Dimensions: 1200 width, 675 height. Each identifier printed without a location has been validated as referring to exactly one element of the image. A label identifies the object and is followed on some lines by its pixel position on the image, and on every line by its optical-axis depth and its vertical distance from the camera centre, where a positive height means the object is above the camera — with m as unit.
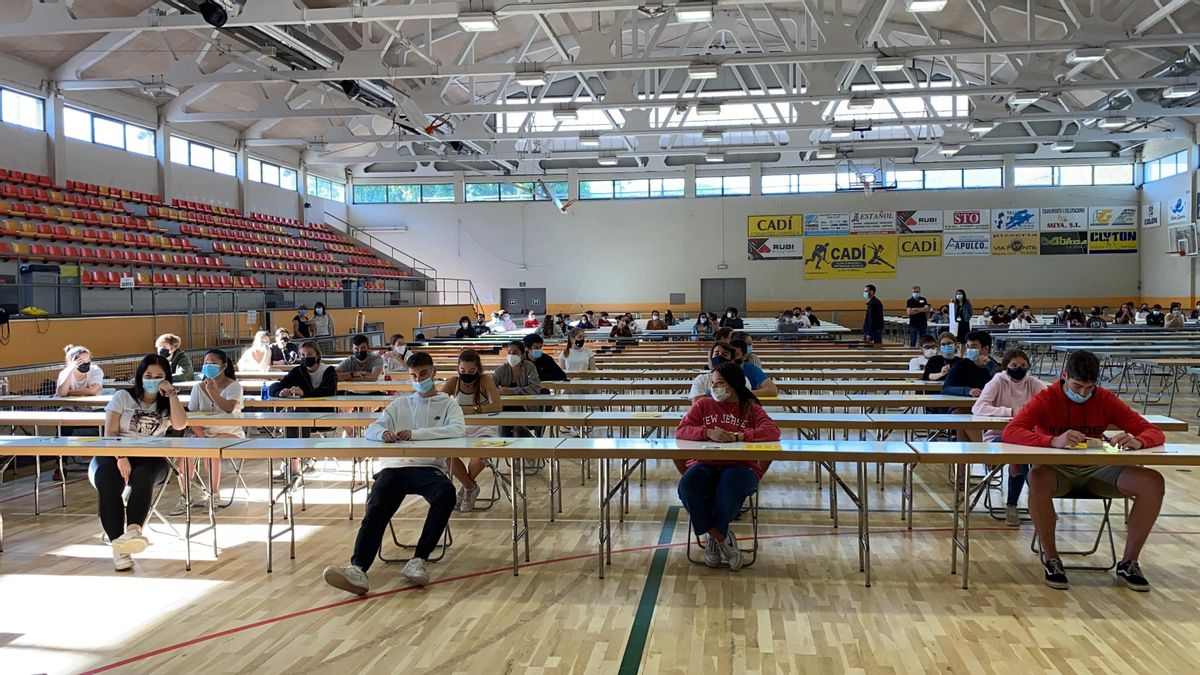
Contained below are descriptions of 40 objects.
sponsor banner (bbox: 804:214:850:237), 27.09 +2.71
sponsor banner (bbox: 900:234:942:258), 26.80 +1.91
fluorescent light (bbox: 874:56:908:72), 12.96 +3.88
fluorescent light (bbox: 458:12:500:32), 10.74 +3.88
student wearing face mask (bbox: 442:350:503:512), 5.99 -0.67
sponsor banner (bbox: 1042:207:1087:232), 26.14 +2.66
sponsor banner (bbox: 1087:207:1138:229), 25.97 +2.67
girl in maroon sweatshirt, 4.51 -0.92
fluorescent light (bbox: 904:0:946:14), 10.11 +3.75
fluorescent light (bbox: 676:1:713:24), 10.53 +3.86
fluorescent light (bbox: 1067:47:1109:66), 12.55 +3.85
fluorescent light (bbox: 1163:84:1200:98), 14.88 +3.88
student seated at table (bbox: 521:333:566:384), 7.80 -0.53
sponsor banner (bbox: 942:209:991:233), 26.48 +2.68
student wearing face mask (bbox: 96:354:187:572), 4.87 -0.92
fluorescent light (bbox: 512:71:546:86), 13.55 +3.91
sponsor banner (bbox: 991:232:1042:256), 26.34 +1.89
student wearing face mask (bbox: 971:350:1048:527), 5.47 -0.63
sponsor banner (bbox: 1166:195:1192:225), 22.69 +2.56
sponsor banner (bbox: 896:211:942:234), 26.75 +2.70
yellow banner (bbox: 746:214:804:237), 27.34 +2.71
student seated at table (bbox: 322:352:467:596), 4.30 -0.95
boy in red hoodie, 4.14 -0.73
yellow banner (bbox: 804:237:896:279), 27.03 +1.59
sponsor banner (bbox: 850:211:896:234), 26.88 +2.70
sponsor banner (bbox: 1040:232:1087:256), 26.17 +1.86
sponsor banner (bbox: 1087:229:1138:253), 25.92 +1.89
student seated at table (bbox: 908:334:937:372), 8.47 -0.53
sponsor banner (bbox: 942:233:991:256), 26.53 +1.90
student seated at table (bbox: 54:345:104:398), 7.38 -0.55
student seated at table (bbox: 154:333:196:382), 7.77 -0.44
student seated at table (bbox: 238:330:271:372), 9.89 -0.52
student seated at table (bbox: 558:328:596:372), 9.65 -0.56
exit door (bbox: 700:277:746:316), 27.91 +0.46
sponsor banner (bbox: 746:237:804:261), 27.42 +1.92
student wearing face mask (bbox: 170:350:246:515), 6.07 -0.60
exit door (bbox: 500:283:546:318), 28.73 +0.31
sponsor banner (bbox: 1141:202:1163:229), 24.64 +2.62
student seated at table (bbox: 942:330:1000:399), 6.57 -0.56
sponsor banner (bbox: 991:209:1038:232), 26.30 +2.67
